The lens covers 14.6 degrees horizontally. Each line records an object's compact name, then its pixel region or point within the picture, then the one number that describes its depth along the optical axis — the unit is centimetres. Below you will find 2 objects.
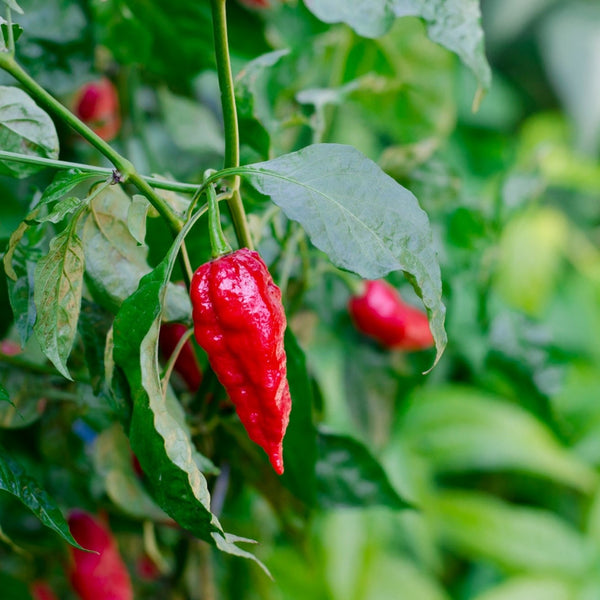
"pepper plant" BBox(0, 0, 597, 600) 69
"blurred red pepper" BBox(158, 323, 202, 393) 80
